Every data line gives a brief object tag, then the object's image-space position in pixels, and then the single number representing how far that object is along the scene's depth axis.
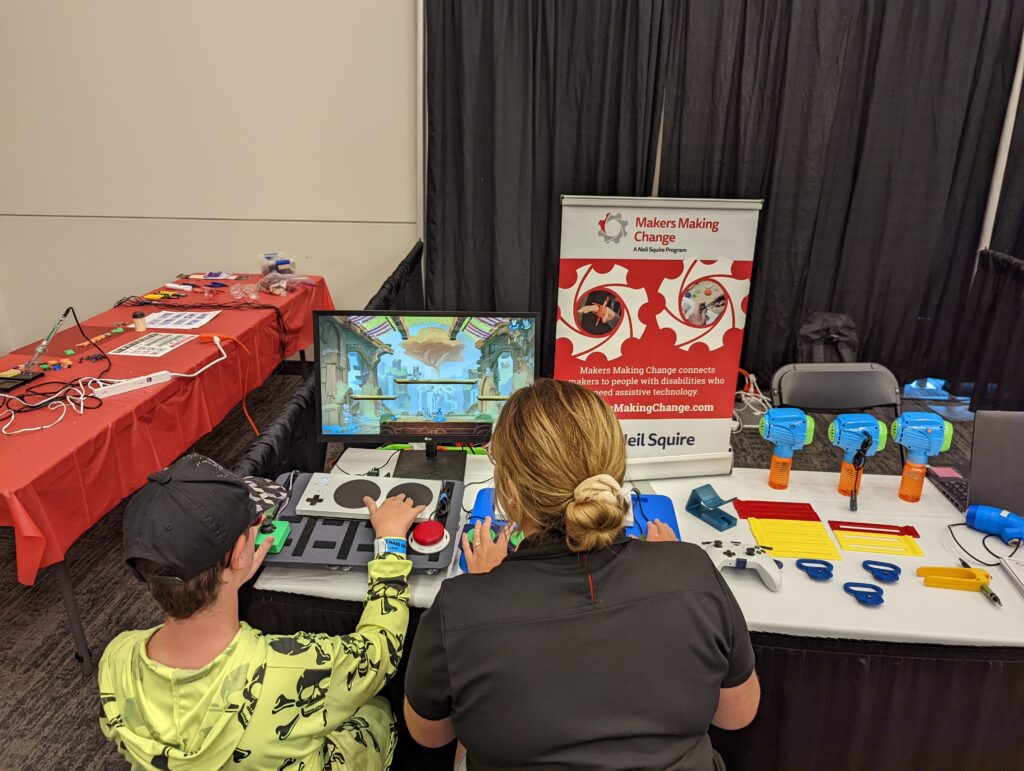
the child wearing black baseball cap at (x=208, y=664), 1.00
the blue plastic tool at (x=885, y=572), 1.47
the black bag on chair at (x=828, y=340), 3.74
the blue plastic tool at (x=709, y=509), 1.65
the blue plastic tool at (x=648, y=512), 1.61
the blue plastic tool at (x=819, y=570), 1.47
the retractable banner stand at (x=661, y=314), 1.91
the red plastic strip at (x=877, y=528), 1.64
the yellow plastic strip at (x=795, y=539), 1.56
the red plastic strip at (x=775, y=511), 1.69
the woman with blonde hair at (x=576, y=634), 0.90
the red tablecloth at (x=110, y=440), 1.77
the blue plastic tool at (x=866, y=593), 1.39
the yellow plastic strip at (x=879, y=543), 1.57
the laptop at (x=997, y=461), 1.62
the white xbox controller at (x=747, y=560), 1.43
